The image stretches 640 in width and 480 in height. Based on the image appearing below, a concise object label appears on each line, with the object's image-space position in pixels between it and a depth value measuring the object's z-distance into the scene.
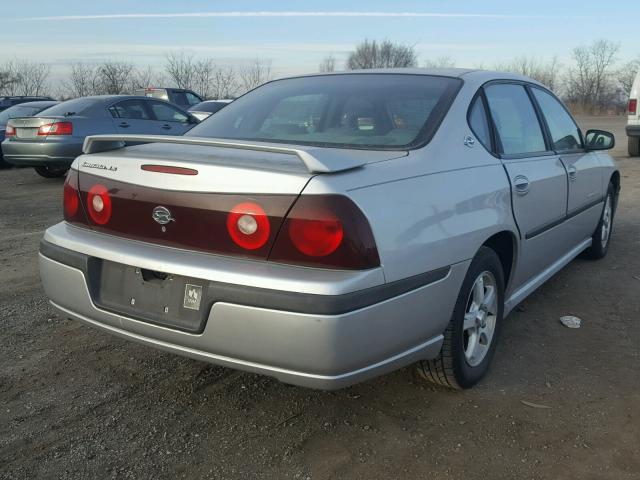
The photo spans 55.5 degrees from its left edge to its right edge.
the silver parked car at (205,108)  14.00
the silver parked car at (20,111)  12.02
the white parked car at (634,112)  11.74
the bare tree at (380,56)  54.81
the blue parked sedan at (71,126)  9.47
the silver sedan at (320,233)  2.15
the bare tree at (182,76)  35.59
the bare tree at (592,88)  49.22
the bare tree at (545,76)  49.00
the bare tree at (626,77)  48.78
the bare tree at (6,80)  33.44
